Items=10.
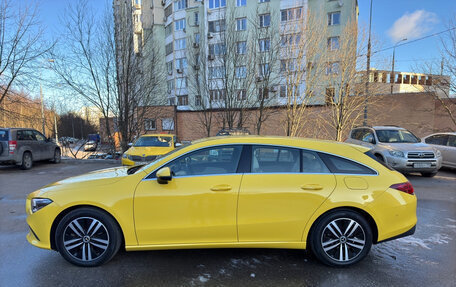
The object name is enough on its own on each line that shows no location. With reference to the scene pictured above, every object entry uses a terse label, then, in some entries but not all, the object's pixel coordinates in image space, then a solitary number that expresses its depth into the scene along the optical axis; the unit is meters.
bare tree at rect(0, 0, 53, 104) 12.38
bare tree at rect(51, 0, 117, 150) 12.92
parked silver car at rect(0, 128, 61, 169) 9.31
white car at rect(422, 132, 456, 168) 9.01
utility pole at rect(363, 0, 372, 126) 13.84
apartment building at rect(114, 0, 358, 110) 14.91
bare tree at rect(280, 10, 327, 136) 14.39
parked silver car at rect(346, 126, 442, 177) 7.58
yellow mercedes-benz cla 2.76
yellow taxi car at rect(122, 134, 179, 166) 8.10
